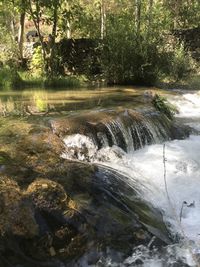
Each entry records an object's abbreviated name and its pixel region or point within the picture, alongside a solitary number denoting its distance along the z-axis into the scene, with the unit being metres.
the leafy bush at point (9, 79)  8.06
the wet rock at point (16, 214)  2.19
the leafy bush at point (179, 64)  8.33
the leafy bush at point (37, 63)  8.50
